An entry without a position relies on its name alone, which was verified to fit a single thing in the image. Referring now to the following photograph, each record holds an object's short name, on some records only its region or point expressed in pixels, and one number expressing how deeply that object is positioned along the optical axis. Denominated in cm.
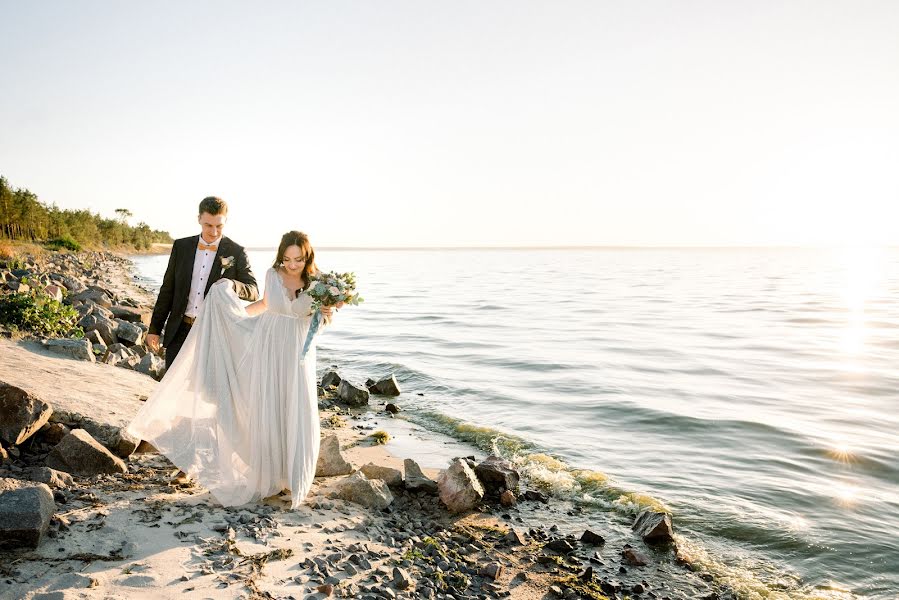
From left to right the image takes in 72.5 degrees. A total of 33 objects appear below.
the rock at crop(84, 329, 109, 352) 1277
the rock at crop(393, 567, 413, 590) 508
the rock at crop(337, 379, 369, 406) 1287
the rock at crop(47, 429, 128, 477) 612
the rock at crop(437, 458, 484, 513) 727
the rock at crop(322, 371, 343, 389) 1404
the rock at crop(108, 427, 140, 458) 668
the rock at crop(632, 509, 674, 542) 696
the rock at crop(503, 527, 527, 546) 668
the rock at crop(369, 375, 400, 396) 1407
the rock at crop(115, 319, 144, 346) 1464
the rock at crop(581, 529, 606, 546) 694
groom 693
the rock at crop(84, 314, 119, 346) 1377
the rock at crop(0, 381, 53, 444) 612
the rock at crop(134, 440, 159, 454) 707
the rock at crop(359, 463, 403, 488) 755
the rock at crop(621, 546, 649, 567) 652
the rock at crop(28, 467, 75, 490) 561
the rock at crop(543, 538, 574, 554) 662
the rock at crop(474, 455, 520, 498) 791
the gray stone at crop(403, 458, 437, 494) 761
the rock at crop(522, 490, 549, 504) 810
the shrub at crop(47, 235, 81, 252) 6168
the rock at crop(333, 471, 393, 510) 675
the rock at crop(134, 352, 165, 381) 1106
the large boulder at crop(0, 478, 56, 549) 446
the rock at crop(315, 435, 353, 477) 750
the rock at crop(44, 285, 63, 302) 1639
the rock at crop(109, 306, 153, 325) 1952
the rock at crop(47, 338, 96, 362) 956
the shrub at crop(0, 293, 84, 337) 1124
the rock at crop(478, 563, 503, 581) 582
